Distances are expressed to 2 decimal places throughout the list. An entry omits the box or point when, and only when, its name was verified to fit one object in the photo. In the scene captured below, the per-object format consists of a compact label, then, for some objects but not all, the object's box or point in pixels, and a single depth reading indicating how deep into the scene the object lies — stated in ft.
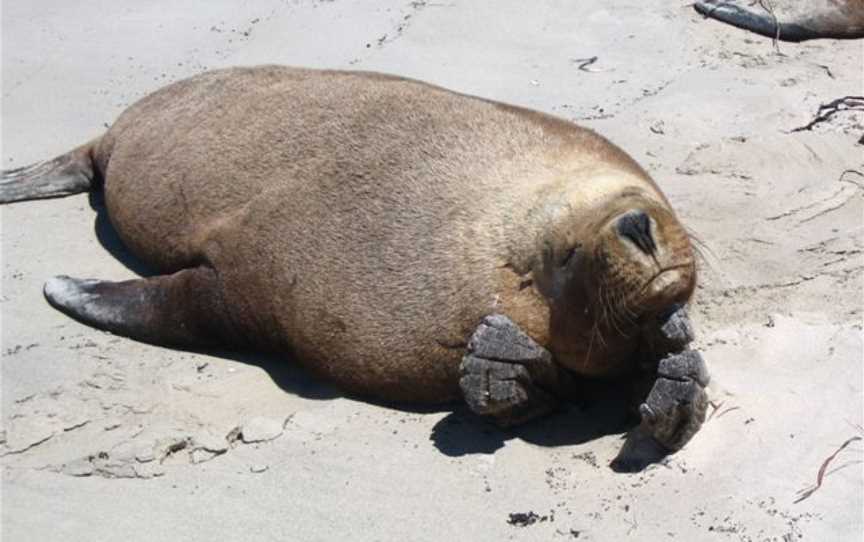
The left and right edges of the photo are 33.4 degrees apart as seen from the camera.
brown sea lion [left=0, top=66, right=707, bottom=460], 14.87
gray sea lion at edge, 25.48
